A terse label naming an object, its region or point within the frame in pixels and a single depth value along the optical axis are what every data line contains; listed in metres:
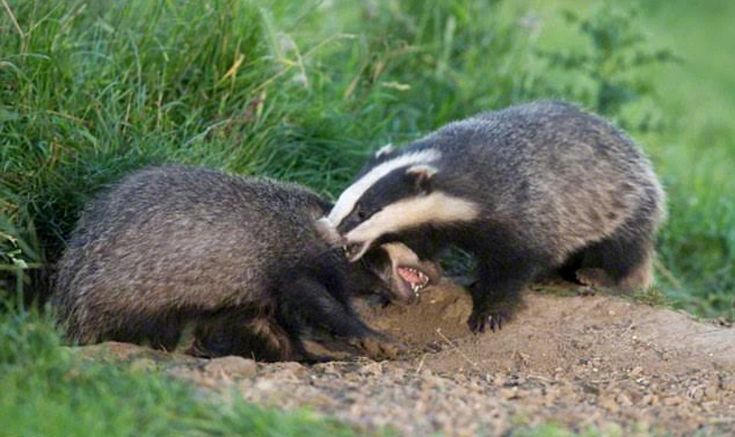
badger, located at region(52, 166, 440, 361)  10.36
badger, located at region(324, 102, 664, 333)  11.28
